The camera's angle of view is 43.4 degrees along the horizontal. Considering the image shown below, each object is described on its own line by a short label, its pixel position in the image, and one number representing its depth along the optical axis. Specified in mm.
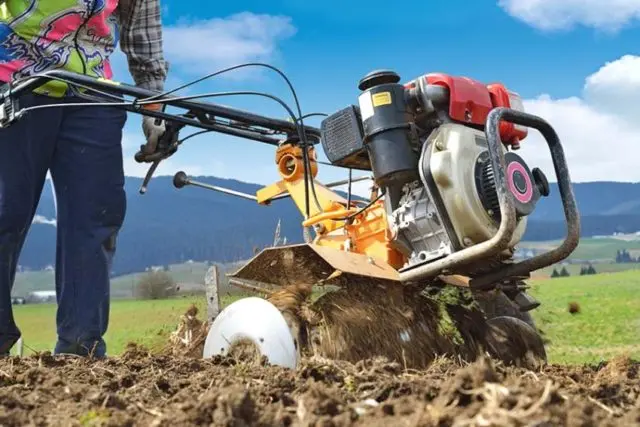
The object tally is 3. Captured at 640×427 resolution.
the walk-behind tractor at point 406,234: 2781
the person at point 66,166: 3312
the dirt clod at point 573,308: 4624
